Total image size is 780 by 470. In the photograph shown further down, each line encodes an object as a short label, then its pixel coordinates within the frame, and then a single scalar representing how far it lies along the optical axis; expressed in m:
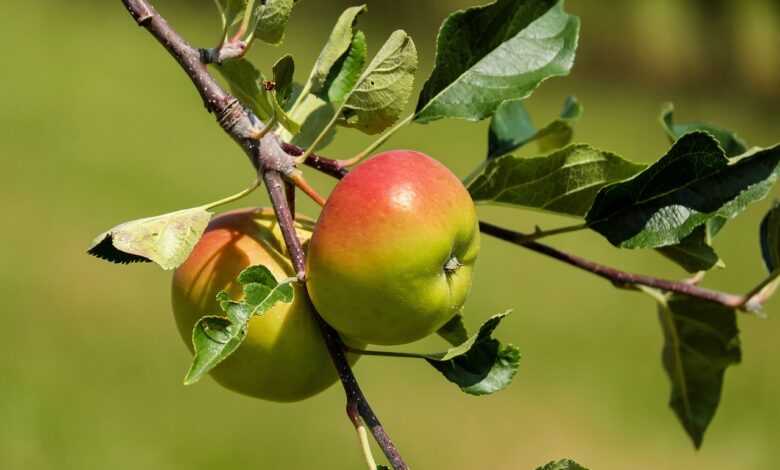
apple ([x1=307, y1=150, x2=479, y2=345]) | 2.75
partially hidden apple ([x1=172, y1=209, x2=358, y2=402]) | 2.79
